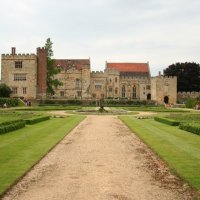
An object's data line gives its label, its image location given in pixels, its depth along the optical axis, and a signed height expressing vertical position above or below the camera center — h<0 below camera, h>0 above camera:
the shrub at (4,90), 42.22 +1.31
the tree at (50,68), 48.33 +5.54
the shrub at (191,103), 41.44 -0.51
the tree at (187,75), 61.88 +5.73
